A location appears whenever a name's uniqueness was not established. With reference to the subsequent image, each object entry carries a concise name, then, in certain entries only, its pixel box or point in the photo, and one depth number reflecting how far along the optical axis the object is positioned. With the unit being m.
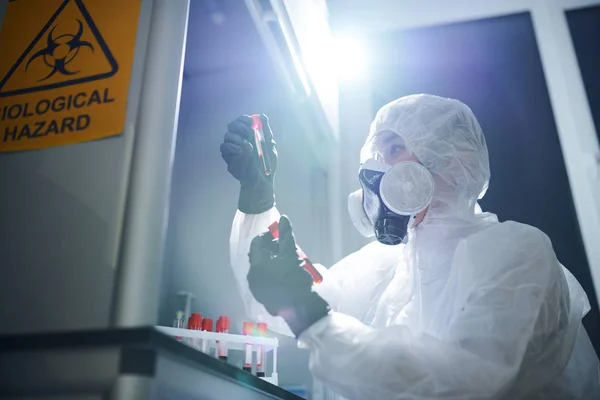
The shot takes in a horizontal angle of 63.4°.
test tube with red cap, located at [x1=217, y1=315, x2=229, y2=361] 1.00
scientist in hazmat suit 0.78
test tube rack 0.94
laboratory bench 0.48
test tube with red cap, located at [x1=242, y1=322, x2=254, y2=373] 1.05
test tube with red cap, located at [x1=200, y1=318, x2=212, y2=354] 0.98
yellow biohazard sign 0.64
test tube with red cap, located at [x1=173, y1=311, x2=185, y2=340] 1.19
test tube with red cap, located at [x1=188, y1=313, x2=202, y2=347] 1.02
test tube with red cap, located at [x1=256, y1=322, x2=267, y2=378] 1.08
